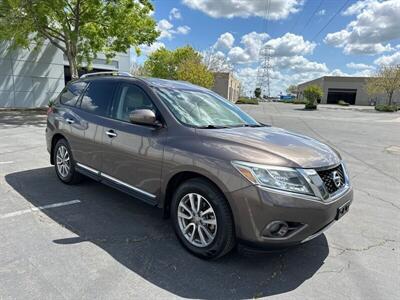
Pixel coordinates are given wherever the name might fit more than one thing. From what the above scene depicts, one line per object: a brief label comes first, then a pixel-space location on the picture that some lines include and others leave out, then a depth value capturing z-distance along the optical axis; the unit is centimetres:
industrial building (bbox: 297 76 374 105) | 6888
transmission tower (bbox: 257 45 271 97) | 10654
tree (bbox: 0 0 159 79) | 1384
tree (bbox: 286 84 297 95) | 12628
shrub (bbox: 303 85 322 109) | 4575
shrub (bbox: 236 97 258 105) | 5645
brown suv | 265
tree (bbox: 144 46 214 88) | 3890
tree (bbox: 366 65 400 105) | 4889
